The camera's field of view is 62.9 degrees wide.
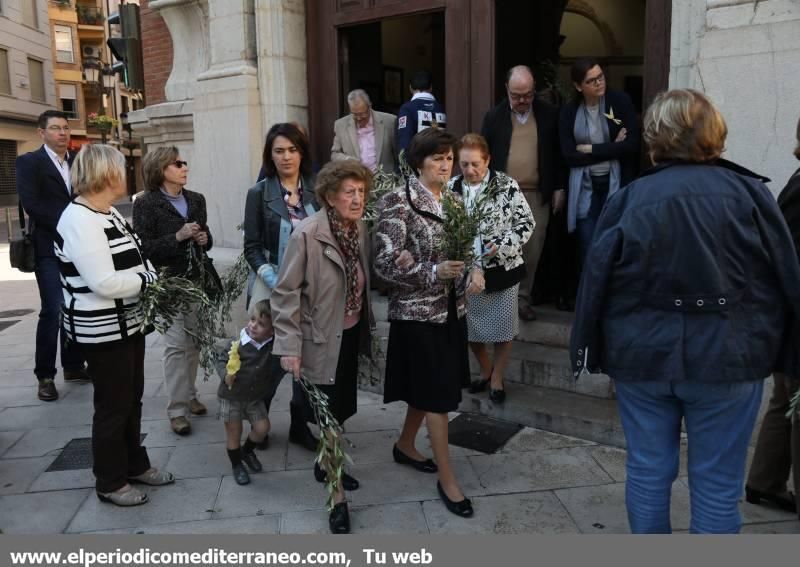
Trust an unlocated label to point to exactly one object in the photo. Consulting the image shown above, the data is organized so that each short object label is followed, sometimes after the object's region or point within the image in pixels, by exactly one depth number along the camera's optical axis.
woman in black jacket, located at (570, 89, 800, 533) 2.28
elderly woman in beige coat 3.23
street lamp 32.24
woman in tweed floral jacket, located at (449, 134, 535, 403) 4.13
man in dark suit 5.27
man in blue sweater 5.91
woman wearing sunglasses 4.42
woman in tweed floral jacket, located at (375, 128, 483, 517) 3.39
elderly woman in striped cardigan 3.30
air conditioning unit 49.12
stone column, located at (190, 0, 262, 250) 6.78
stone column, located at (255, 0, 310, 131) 6.70
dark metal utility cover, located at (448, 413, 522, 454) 4.35
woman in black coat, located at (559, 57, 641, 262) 4.81
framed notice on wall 9.36
